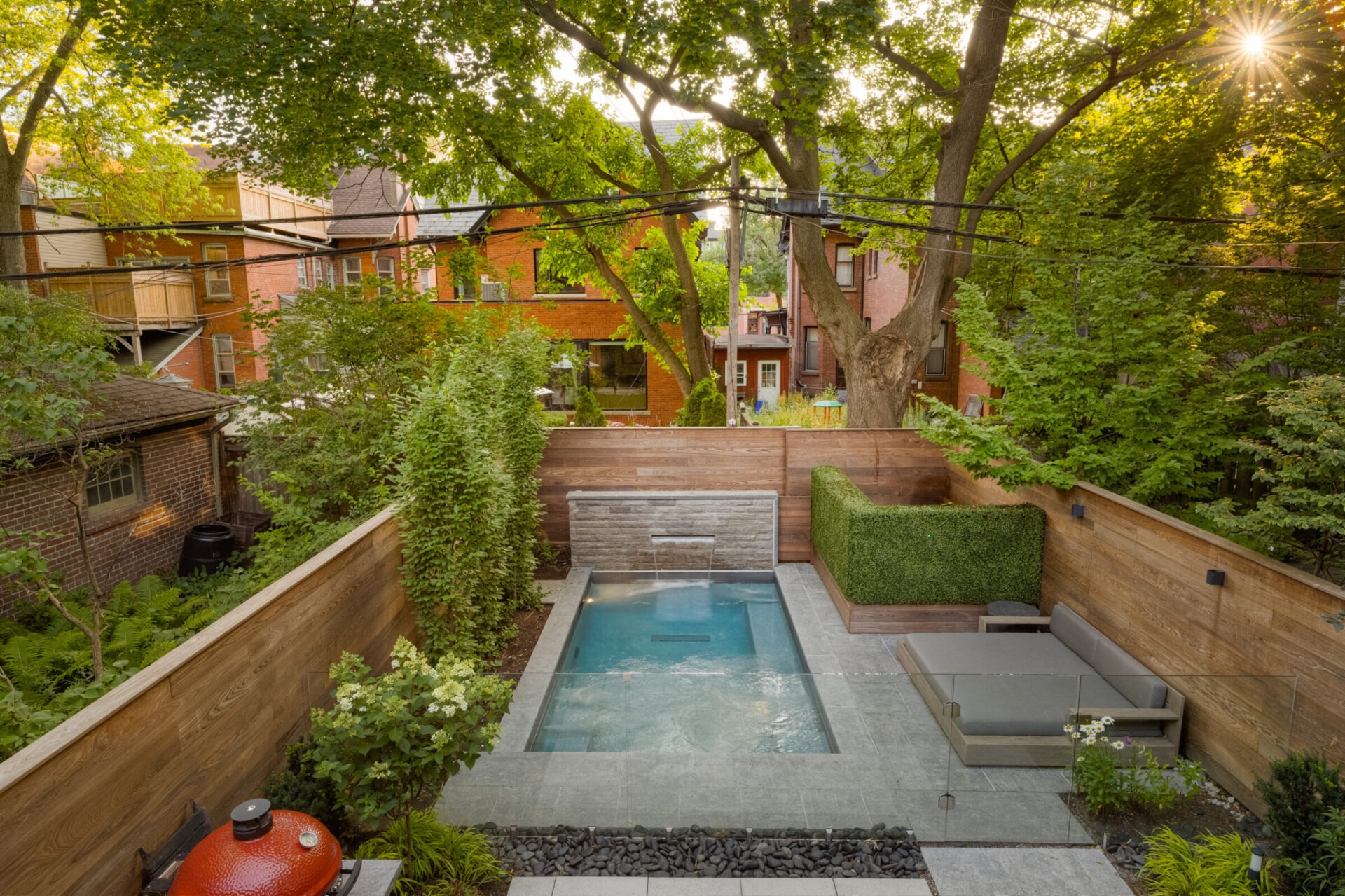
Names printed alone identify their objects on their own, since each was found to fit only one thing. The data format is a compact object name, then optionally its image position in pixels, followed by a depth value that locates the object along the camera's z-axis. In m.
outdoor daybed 5.63
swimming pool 5.59
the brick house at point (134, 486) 9.30
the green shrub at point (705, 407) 14.45
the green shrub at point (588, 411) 15.77
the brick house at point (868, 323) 23.00
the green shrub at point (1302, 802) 4.57
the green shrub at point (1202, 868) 4.66
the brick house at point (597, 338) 21.75
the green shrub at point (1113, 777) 5.48
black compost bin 11.61
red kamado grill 3.29
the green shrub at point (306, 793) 4.71
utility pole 12.46
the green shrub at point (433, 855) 4.70
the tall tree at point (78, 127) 14.64
